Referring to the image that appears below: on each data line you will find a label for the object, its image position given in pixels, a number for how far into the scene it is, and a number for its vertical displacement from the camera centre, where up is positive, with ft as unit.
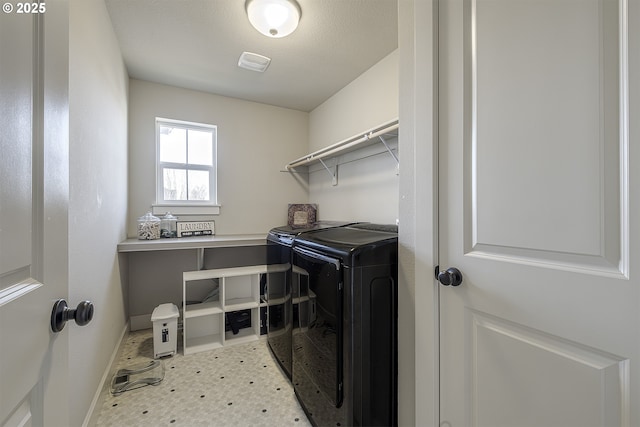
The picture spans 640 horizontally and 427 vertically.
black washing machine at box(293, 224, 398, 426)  3.61 -1.72
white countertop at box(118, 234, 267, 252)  6.91 -0.78
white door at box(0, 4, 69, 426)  1.43 +0.02
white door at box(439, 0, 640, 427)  2.02 +0.02
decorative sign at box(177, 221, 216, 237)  8.64 -0.44
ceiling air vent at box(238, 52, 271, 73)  6.84 +4.25
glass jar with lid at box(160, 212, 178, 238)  8.27 -0.33
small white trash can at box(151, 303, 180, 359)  6.80 -3.15
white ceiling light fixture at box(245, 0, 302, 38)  5.01 +4.04
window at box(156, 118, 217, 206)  8.85 +1.89
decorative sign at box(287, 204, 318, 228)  10.27 +0.06
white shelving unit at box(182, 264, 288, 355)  7.38 -2.75
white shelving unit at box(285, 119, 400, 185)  5.87 +1.95
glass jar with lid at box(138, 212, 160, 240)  7.66 -0.34
